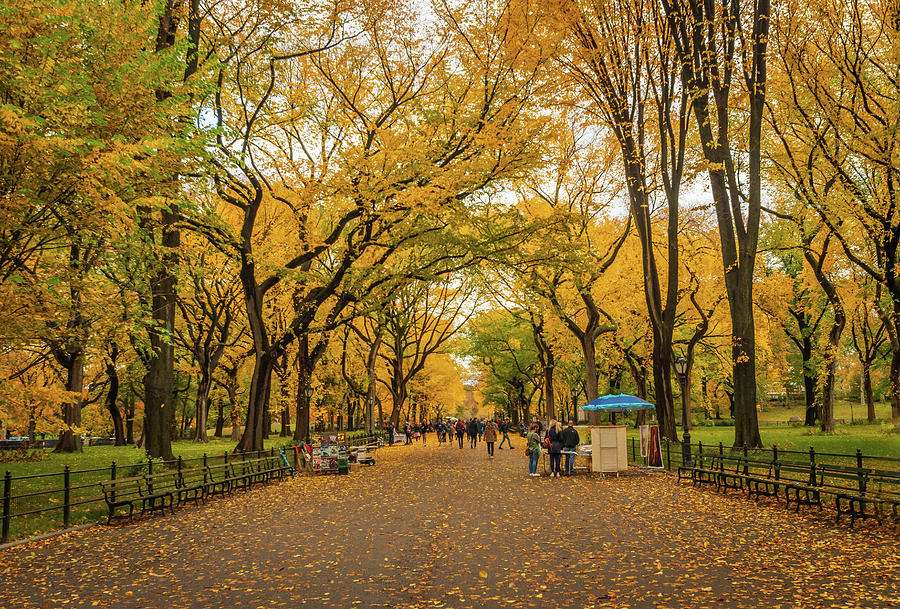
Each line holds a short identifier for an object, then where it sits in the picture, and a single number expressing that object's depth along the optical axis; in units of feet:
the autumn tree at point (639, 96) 60.13
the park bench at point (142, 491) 37.73
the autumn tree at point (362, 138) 59.67
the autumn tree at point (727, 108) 54.24
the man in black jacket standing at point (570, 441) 65.41
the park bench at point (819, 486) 32.55
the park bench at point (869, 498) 30.35
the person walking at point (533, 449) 61.62
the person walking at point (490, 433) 91.76
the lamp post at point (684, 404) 56.29
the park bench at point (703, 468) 50.11
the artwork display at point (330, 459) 69.97
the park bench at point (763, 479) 41.06
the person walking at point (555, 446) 63.21
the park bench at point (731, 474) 45.58
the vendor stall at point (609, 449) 61.57
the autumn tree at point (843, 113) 57.16
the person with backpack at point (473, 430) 126.62
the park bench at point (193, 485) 45.14
